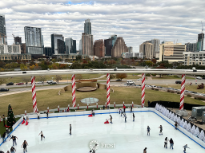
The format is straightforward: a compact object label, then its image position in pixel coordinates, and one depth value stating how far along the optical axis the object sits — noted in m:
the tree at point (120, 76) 60.91
